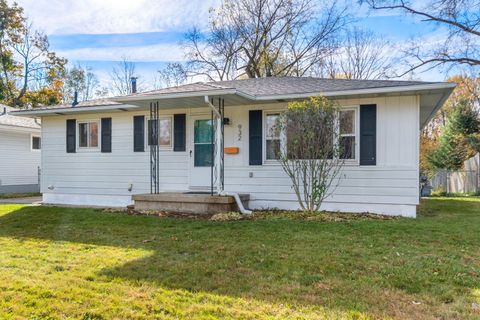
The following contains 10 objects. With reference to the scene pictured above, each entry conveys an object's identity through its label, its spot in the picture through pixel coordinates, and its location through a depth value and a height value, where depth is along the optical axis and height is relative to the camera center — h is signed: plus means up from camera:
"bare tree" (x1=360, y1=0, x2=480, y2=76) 16.09 +5.63
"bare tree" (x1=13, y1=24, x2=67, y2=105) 25.30 +6.60
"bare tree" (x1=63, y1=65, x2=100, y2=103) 28.12 +5.71
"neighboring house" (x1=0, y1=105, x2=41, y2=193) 14.29 +0.12
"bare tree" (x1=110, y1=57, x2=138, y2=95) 28.25 +6.18
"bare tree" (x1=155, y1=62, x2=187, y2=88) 22.67 +5.18
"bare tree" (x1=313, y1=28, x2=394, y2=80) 22.53 +6.08
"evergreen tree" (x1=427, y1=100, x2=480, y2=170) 18.95 +0.90
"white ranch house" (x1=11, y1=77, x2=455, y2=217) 7.62 +0.32
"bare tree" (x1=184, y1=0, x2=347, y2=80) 20.50 +6.73
